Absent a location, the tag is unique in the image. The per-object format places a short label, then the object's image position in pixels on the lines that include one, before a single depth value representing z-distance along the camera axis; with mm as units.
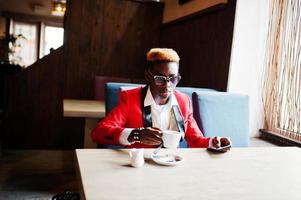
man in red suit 1449
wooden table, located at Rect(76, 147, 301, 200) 874
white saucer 1121
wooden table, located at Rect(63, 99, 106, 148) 2492
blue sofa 1926
